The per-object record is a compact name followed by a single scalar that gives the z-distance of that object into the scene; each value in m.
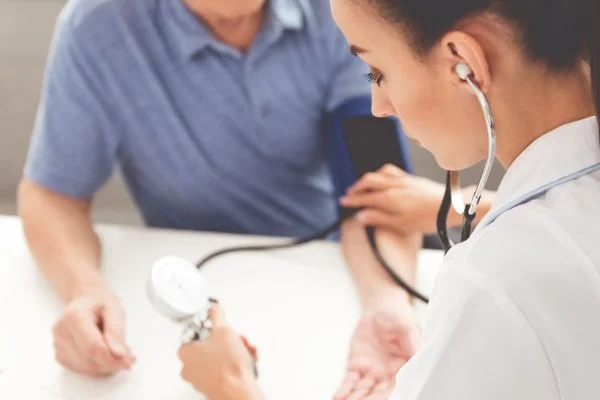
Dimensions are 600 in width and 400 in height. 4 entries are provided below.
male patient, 1.01
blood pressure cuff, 1.06
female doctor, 0.50
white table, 0.85
